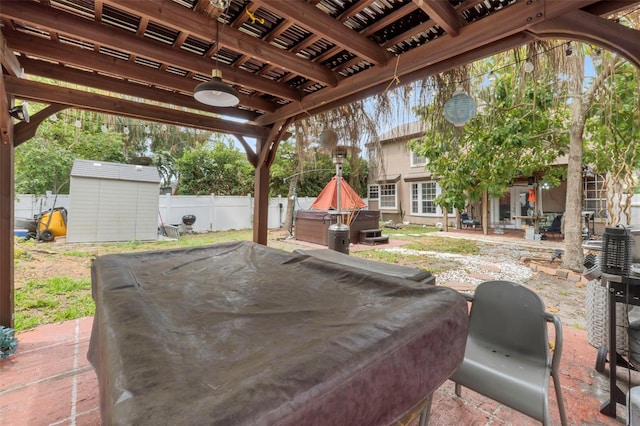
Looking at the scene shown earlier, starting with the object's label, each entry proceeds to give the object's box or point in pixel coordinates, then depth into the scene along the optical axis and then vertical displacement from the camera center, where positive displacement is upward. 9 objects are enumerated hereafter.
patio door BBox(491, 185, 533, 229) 12.04 +0.18
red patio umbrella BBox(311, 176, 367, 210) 5.80 +0.19
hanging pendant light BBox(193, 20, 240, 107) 2.15 +0.88
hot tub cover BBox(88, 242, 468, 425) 0.70 -0.49
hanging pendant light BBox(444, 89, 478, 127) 2.71 +0.99
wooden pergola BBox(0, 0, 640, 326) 1.85 +1.31
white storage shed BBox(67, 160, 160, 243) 8.00 +0.03
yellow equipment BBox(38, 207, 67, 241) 7.86 -0.62
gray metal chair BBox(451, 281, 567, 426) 1.42 -0.83
